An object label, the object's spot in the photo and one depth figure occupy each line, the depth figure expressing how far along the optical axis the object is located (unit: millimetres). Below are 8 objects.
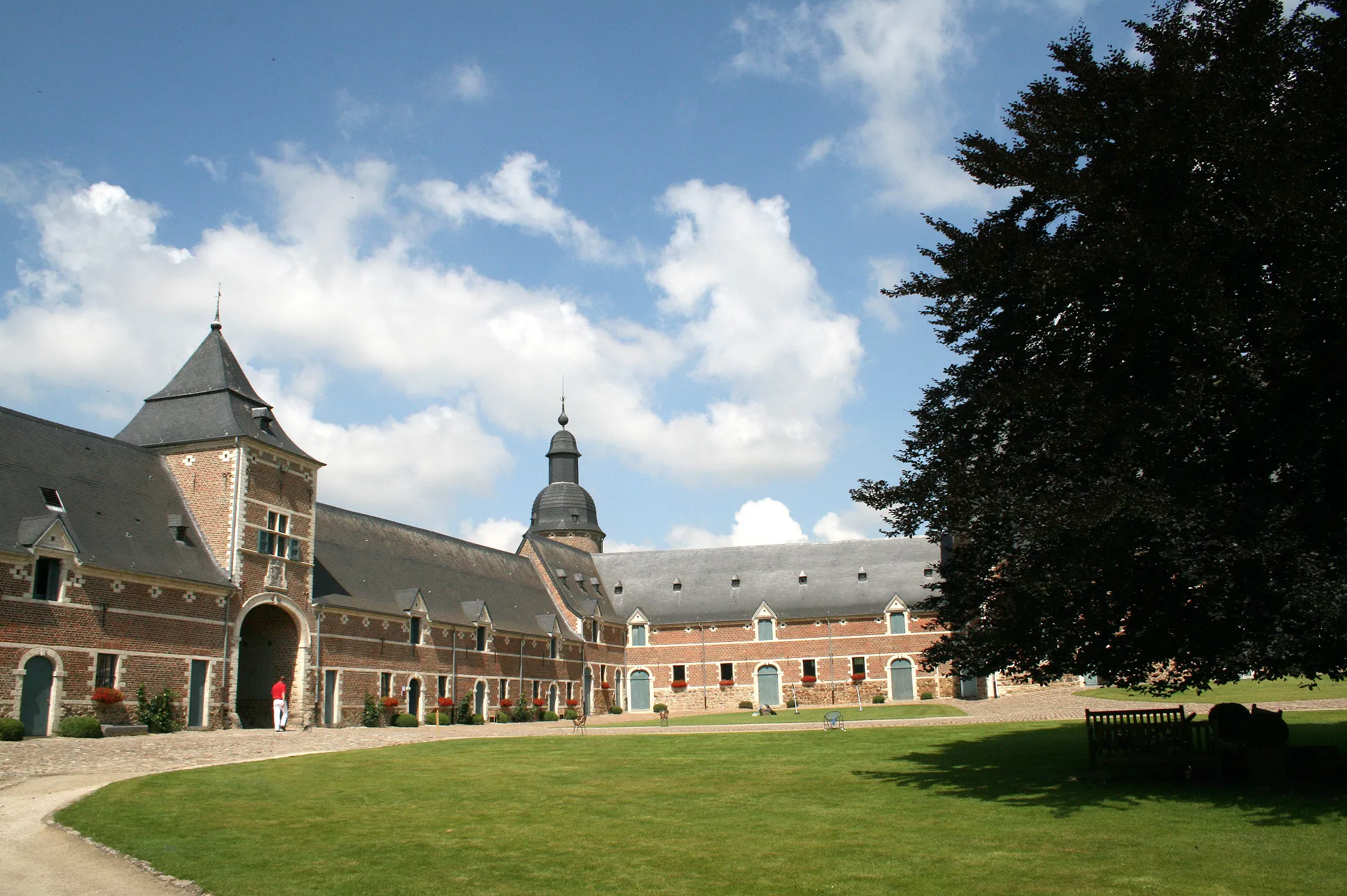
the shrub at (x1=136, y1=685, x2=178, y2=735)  24844
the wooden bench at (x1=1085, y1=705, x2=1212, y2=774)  13367
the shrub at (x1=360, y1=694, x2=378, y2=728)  32875
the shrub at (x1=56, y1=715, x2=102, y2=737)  22359
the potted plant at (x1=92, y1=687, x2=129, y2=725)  23875
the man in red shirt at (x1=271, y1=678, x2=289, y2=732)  27547
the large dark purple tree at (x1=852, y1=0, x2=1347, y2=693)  11172
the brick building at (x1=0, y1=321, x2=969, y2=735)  24234
